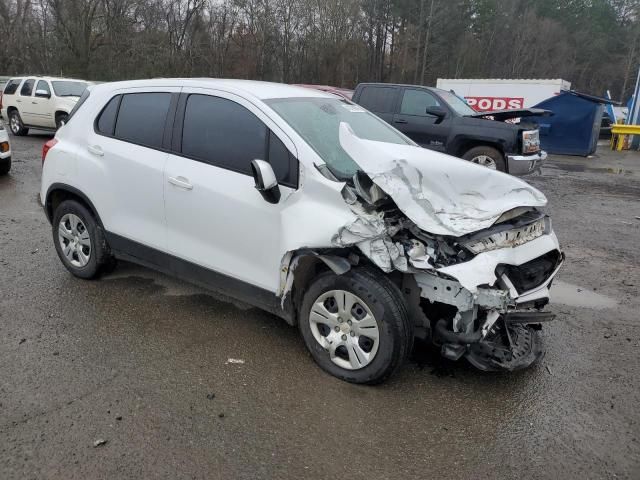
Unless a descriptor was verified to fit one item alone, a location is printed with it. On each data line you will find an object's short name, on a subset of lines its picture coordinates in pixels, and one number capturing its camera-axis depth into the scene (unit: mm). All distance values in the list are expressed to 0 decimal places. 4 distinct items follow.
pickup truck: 9461
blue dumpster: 15914
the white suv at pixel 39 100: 14352
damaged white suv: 2932
